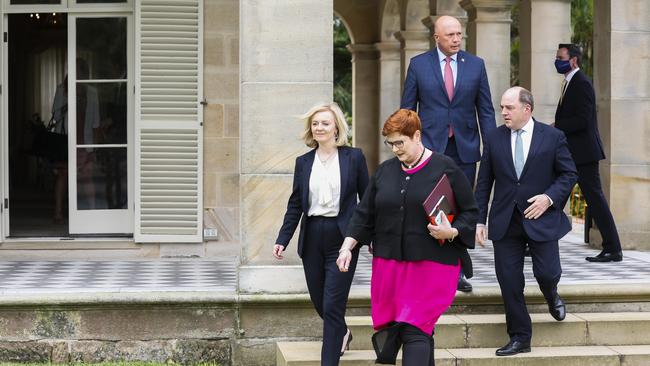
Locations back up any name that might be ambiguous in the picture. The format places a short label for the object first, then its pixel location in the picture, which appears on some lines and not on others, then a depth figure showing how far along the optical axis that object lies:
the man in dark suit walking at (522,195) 8.84
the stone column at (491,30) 16.73
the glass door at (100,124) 12.80
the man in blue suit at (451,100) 9.50
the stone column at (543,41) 16.91
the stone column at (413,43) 21.94
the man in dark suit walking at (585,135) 12.21
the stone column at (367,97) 25.11
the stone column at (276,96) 9.70
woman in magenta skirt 7.49
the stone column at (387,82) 23.92
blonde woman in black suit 8.44
